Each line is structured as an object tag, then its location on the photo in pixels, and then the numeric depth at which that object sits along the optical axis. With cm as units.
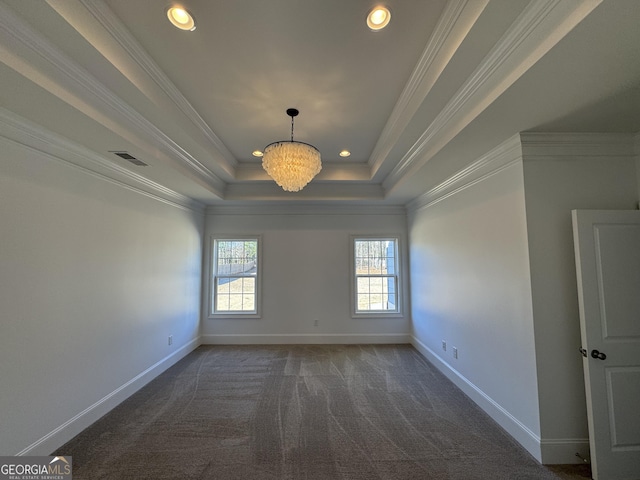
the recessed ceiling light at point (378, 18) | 157
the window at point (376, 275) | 523
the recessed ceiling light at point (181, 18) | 156
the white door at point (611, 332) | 194
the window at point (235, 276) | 519
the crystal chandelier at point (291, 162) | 250
